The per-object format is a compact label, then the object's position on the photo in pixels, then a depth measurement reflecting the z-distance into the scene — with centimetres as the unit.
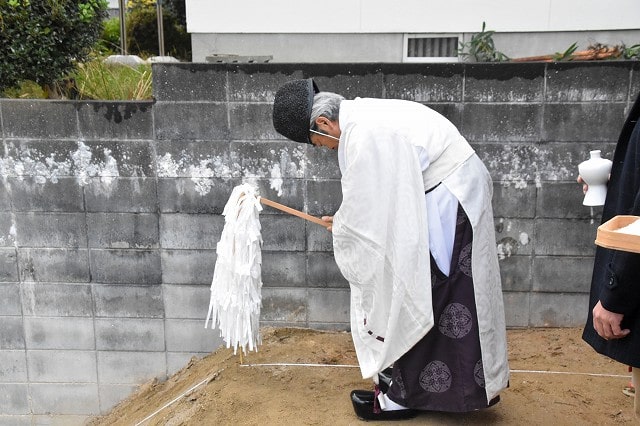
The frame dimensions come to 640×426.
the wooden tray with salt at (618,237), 162
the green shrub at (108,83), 418
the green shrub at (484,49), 568
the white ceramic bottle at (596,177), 267
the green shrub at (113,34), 847
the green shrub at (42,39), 388
